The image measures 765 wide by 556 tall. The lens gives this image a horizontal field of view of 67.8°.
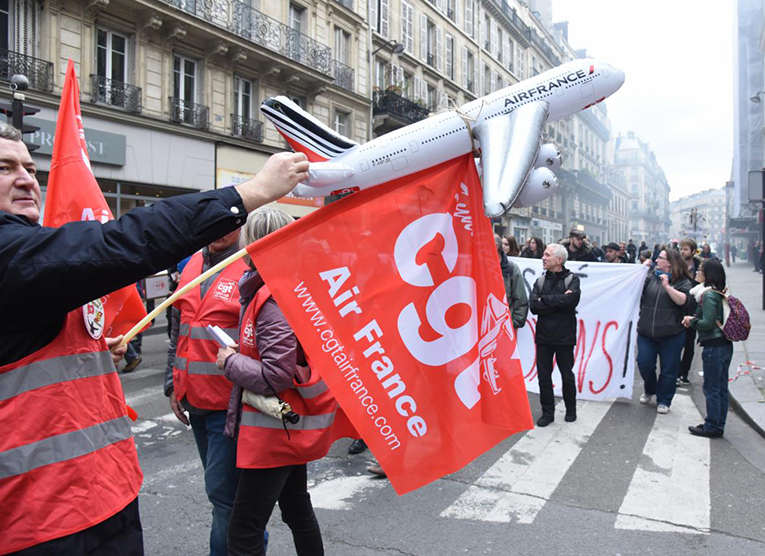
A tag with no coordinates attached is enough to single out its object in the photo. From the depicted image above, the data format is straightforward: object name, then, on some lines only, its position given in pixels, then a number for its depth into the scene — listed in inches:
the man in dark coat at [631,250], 821.2
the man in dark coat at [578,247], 386.0
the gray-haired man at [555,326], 235.3
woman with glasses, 248.8
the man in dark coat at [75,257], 51.8
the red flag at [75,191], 72.5
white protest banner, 276.1
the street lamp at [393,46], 959.2
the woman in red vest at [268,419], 94.3
